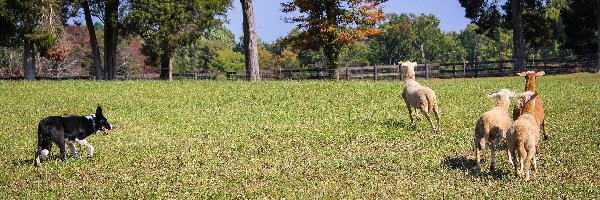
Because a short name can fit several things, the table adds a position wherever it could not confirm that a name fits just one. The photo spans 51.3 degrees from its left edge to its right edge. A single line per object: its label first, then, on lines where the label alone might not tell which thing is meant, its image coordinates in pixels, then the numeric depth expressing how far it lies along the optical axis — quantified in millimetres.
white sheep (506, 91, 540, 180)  9922
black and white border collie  12391
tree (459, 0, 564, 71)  54000
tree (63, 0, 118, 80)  47156
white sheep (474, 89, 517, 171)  10867
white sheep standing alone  15805
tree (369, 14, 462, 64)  115375
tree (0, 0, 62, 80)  41375
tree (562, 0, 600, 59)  54312
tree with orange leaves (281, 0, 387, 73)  47594
